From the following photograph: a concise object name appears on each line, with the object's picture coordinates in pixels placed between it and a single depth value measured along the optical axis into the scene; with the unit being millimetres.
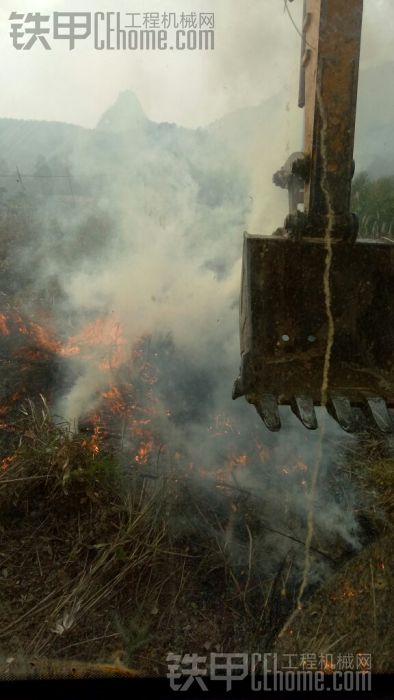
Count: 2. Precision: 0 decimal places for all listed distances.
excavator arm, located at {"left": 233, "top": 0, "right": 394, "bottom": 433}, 2566
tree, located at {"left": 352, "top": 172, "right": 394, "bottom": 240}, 8242
